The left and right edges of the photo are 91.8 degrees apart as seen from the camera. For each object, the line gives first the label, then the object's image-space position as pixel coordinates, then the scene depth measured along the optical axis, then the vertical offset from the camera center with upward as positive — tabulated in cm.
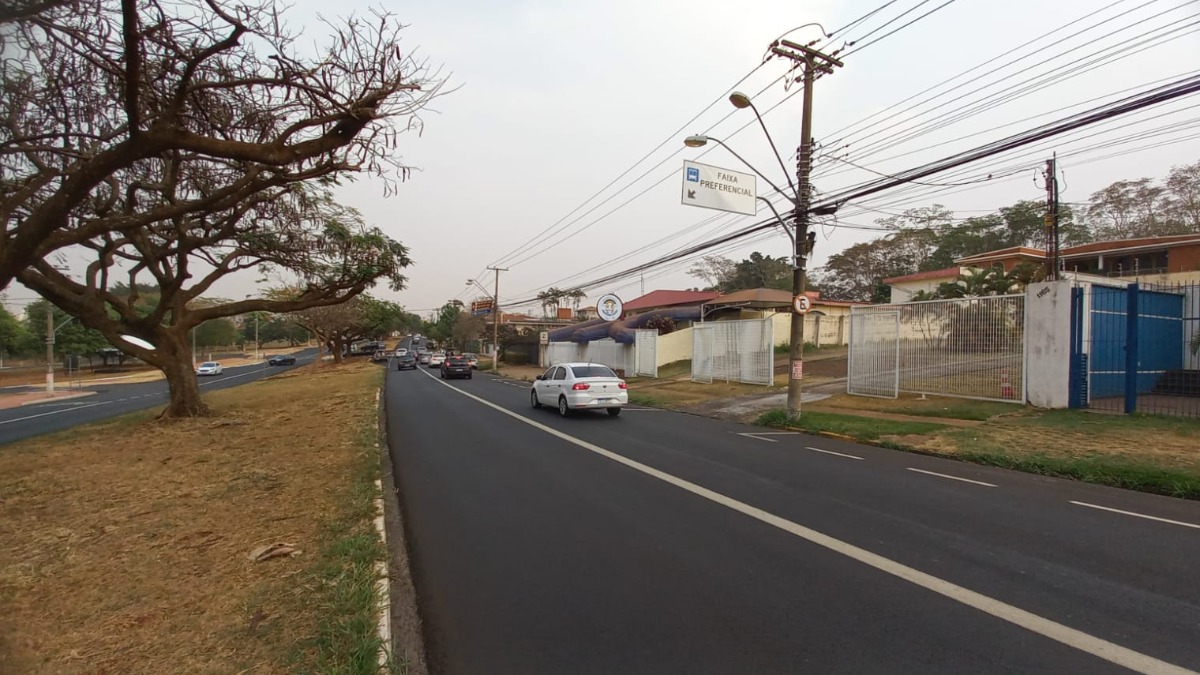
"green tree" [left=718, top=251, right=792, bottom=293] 6397 +693
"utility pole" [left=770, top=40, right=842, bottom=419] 1341 +328
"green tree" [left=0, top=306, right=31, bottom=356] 5771 -60
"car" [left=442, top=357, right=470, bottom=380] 3588 -215
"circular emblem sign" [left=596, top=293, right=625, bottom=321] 3695 +169
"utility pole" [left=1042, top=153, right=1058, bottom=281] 2202 +488
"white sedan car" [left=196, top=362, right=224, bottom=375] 5031 -322
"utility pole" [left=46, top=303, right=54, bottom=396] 3338 -139
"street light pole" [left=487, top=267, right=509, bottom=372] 4670 +55
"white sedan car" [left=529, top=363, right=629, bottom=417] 1505 -146
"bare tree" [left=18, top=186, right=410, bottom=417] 1437 +184
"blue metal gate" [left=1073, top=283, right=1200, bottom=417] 1191 -36
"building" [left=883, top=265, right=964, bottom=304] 3781 +365
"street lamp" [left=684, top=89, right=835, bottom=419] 1343 +197
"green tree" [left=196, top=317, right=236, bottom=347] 7496 -27
